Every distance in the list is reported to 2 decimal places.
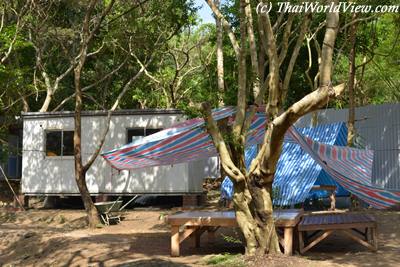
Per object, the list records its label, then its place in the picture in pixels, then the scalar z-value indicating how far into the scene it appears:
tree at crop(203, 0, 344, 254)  7.27
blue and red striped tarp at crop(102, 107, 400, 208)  7.37
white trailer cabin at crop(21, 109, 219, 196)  15.74
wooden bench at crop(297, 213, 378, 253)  7.74
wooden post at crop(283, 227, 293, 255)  7.65
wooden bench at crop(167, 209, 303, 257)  7.65
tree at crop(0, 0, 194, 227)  17.72
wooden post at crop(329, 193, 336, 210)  12.72
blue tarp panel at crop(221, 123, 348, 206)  12.34
